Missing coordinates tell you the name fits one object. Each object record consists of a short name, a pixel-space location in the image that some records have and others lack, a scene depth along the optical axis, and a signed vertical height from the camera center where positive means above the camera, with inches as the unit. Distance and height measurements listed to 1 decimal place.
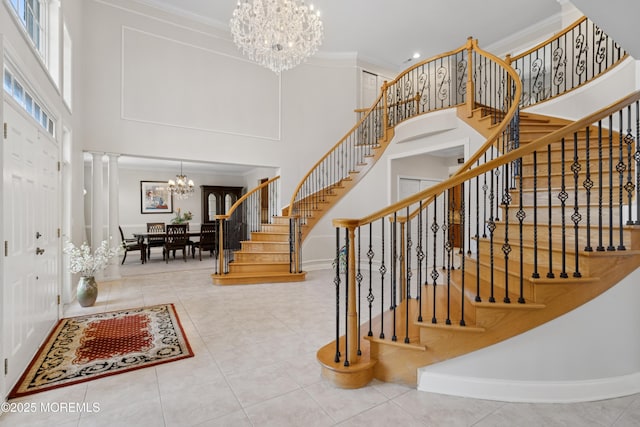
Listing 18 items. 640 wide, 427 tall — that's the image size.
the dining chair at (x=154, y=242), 293.7 -27.0
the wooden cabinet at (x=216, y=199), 421.4 +19.7
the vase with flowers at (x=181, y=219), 355.3 -5.5
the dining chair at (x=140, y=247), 293.6 -31.8
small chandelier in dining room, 314.8 +27.9
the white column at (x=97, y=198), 211.2 +10.6
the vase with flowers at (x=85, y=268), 154.3 -27.4
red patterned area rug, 93.4 -48.5
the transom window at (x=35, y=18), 109.5 +74.9
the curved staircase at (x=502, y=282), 77.8 -19.0
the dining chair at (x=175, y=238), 292.4 -23.5
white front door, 83.4 -8.2
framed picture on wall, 387.2 +20.0
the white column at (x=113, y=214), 216.5 -0.3
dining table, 292.7 -21.2
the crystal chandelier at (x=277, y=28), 149.9 +91.9
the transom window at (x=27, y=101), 87.2 +37.6
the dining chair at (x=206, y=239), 308.2 -25.9
